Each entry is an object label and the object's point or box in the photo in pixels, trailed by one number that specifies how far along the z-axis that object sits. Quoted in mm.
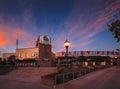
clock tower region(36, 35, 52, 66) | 39898
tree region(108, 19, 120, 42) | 8939
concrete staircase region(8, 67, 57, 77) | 20926
